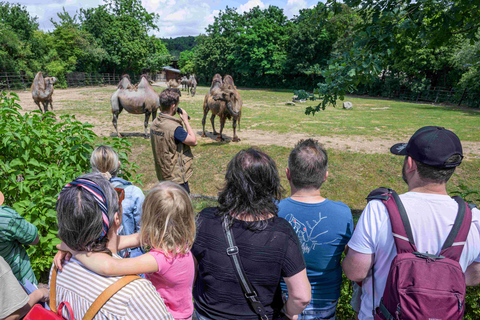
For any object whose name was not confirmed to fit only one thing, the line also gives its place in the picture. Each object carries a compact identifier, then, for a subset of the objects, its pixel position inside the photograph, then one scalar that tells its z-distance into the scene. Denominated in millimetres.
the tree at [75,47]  33156
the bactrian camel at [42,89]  12906
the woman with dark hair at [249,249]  1479
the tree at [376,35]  2684
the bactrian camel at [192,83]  26284
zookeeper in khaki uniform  3512
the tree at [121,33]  38062
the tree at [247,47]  39906
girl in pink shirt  1536
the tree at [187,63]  58156
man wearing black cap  1470
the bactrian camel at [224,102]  9688
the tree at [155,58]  43206
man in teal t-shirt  1817
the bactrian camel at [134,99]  10438
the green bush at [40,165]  2844
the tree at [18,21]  29562
